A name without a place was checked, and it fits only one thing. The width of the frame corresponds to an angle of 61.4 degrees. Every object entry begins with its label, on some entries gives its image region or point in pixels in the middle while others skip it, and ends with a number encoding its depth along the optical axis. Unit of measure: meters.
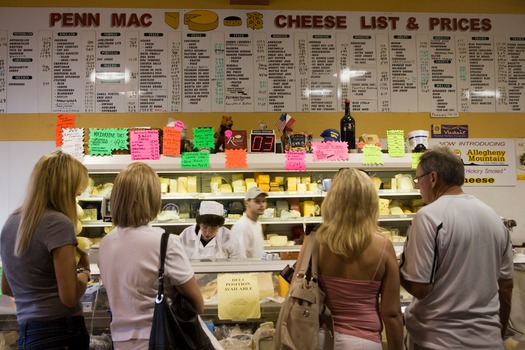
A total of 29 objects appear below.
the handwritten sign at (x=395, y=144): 4.71
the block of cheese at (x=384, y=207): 5.17
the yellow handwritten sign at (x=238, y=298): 2.92
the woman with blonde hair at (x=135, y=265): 2.01
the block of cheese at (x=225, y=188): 5.01
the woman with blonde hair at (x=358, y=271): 2.12
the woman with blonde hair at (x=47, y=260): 2.05
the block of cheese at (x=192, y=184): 5.05
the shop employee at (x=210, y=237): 4.79
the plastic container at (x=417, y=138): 4.82
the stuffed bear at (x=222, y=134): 4.84
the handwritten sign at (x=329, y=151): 4.54
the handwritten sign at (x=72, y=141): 4.34
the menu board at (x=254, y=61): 5.95
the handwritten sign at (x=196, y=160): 4.41
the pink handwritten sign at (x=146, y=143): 4.41
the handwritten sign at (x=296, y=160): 4.54
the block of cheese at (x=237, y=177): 5.18
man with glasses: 2.19
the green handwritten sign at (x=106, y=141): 4.42
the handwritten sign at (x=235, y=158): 4.47
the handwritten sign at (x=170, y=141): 4.41
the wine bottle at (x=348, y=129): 4.83
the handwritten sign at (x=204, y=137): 4.44
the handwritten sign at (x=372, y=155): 4.56
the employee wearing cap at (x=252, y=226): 4.84
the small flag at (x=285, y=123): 4.79
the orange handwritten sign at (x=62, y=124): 4.25
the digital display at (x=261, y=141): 4.65
